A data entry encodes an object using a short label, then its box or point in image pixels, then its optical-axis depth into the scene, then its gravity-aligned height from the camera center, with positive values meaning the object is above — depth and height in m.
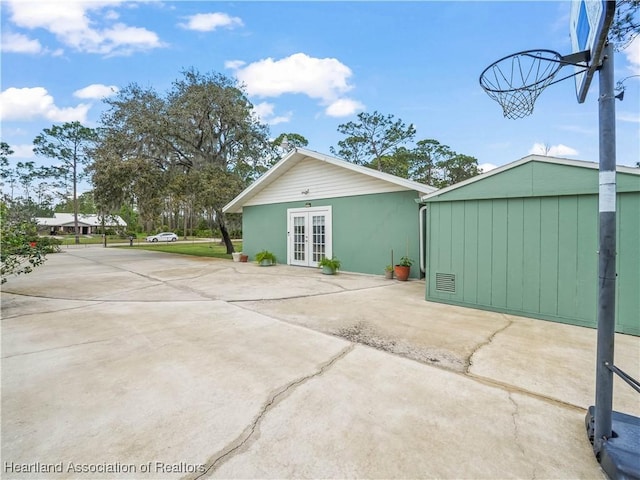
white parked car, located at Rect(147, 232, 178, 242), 31.43 -0.52
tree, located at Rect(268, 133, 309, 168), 15.51 +4.61
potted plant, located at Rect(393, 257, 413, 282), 7.55 -0.96
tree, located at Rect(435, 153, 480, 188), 26.02 +5.67
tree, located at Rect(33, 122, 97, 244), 28.20 +8.51
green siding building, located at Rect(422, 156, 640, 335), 3.70 -0.15
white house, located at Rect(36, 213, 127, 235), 47.54 +1.54
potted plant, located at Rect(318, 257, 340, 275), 8.58 -0.96
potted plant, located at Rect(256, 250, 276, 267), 10.61 -0.93
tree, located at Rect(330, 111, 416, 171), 24.45 +7.93
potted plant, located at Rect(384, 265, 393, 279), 7.87 -1.05
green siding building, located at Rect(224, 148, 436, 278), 8.02 +0.61
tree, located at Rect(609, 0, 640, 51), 4.52 +3.19
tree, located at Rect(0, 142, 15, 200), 24.30 +6.30
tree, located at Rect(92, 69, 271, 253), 12.45 +4.10
